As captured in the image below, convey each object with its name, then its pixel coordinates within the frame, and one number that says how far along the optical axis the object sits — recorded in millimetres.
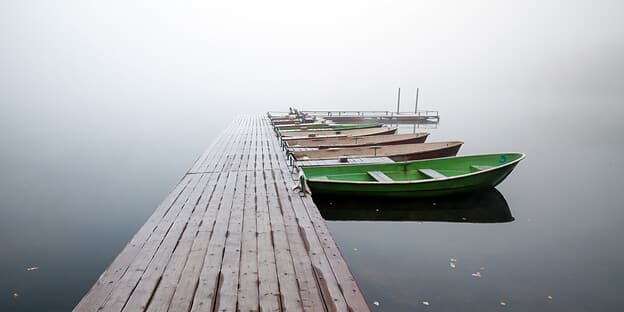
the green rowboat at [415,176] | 7480
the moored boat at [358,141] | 12148
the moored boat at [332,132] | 14125
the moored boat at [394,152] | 10109
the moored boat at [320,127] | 16484
